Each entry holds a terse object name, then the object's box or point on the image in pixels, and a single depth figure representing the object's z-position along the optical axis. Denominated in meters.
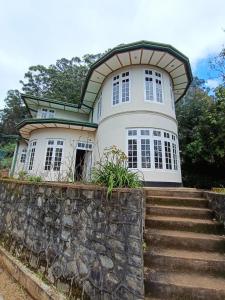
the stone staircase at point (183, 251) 2.48
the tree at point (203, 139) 11.26
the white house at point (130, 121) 9.23
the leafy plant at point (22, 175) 5.86
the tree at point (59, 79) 26.30
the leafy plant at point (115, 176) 2.91
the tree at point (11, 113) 31.40
